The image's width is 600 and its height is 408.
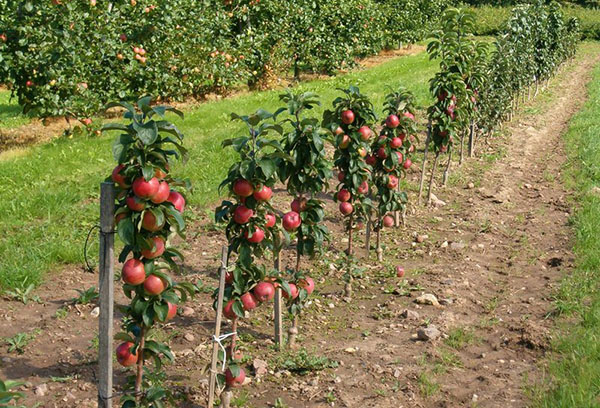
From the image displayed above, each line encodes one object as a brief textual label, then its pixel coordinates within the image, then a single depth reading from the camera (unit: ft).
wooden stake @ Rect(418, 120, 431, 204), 26.19
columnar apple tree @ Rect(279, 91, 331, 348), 14.58
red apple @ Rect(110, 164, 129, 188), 9.73
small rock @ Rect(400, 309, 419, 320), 16.96
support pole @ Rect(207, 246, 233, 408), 11.59
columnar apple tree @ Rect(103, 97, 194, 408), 9.63
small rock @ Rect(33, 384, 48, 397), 12.34
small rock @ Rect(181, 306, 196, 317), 16.31
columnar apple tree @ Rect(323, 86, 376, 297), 17.33
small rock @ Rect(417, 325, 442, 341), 15.69
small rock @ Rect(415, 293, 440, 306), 17.87
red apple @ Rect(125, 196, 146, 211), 9.68
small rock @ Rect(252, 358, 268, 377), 13.78
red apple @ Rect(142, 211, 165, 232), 9.73
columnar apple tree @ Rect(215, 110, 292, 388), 12.15
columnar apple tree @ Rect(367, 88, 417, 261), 20.52
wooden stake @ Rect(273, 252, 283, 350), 14.73
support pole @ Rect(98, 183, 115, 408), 9.91
